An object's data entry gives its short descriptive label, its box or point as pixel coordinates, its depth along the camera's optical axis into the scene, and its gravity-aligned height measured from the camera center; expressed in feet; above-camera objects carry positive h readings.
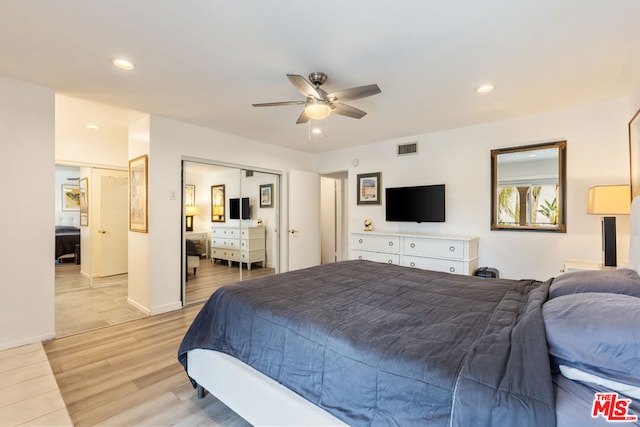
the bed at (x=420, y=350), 2.82 -1.69
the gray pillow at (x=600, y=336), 2.81 -1.30
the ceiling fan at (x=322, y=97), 7.30 +3.18
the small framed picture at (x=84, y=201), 17.32 +0.85
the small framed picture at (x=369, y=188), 16.20 +1.49
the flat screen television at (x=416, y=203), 13.67 +0.52
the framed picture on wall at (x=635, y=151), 8.22 +1.87
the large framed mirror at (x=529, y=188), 10.90 +1.04
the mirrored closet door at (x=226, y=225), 13.84 -0.56
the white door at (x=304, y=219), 17.35 -0.30
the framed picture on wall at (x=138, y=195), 11.89 +0.88
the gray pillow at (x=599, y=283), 4.44 -1.15
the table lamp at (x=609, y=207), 8.59 +0.18
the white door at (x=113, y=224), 17.58 -0.57
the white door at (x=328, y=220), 21.72 -0.44
